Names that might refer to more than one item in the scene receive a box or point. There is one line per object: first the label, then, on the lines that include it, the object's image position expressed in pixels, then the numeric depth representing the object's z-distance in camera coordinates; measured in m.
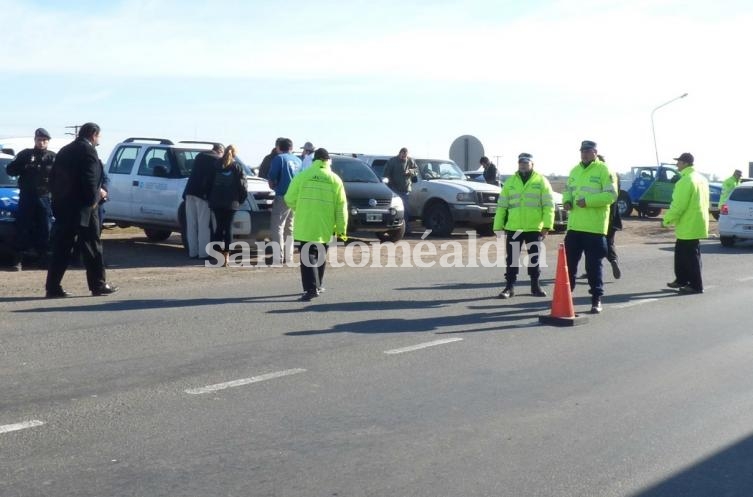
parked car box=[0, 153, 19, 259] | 14.42
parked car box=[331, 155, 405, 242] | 19.47
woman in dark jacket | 15.41
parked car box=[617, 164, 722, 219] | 34.88
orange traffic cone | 10.52
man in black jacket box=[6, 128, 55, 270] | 14.09
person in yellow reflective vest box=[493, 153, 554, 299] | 12.45
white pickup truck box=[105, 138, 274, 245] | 16.83
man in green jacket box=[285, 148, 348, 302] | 12.01
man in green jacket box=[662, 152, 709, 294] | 13.41
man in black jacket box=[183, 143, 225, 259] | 15.58
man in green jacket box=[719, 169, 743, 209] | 29.39
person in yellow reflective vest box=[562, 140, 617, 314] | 11.43
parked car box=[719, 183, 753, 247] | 22.66
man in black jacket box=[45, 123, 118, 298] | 11.55
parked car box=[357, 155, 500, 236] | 22.70
